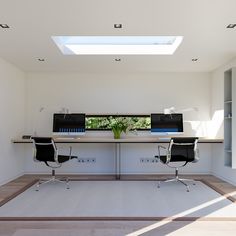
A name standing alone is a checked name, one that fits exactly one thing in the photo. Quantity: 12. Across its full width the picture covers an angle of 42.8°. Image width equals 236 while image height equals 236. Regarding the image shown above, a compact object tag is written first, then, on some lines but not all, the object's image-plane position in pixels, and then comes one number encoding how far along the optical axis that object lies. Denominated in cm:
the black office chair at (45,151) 513
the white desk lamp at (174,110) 626
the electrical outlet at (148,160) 651
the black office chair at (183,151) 511
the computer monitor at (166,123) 617
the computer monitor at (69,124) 621
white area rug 367
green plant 617
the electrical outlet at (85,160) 653
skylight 483
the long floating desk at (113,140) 567
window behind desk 654
